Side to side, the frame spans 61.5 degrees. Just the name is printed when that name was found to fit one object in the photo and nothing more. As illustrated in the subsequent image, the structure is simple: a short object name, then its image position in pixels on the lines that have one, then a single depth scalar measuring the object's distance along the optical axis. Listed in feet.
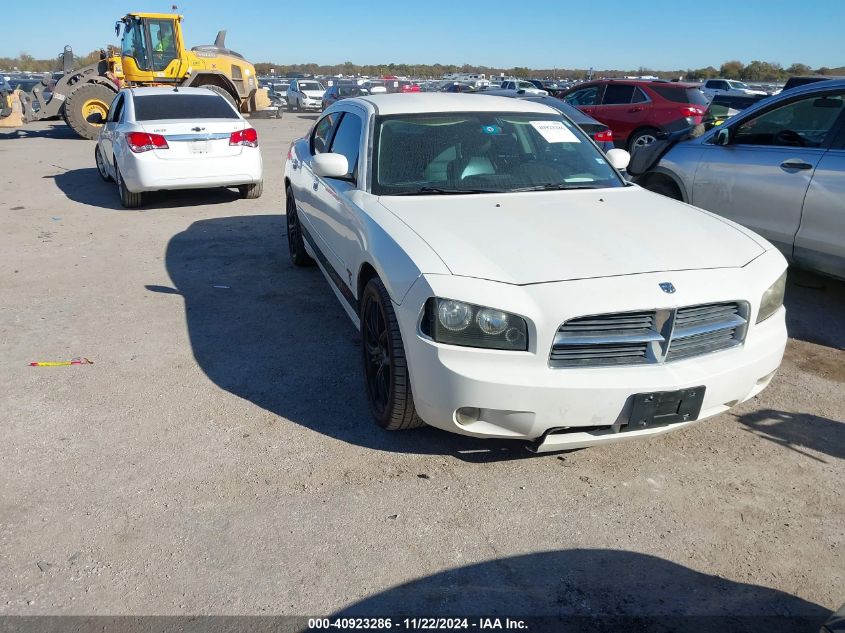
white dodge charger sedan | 9.95
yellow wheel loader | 58.29
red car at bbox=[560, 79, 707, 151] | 47.65
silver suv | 17.48
